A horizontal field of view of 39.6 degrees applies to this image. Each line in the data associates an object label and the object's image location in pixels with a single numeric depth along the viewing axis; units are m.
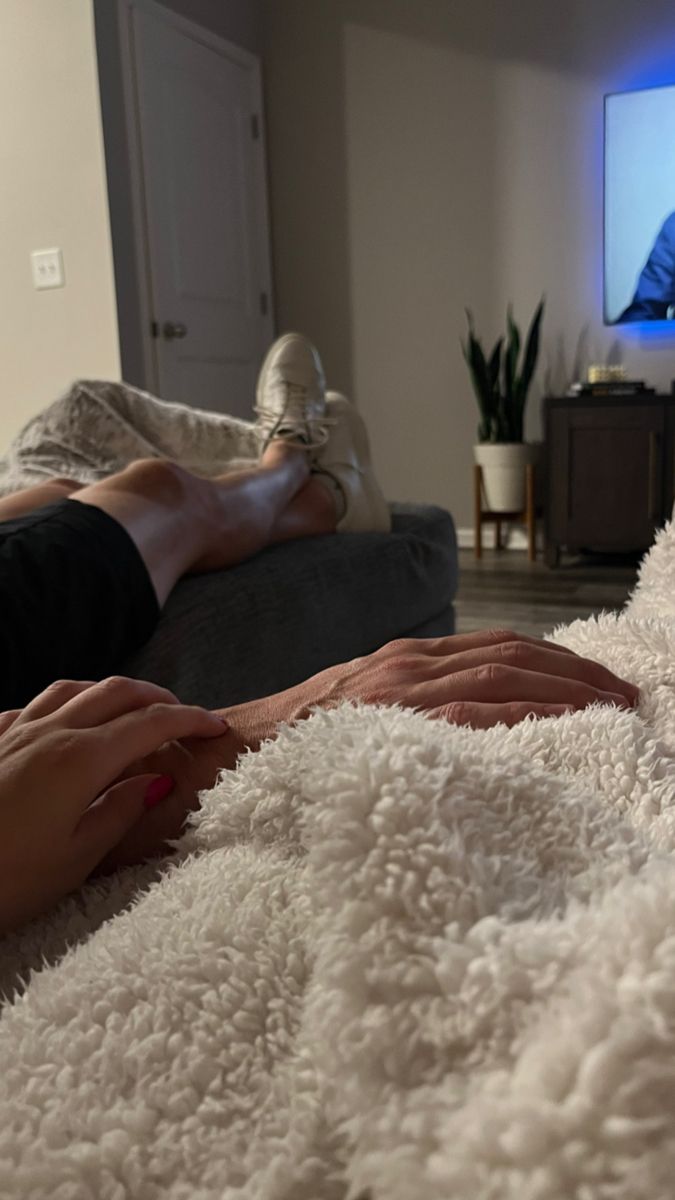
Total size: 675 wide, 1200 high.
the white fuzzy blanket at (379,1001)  0.23
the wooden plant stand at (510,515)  3.86
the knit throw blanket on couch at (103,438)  1.64
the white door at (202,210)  3.57
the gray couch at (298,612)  1.17
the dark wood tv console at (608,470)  3.61
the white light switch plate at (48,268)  3.36
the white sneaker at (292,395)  1.95
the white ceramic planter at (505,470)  3.90
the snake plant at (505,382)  3.83
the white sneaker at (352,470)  1.82
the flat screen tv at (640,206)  3.68
